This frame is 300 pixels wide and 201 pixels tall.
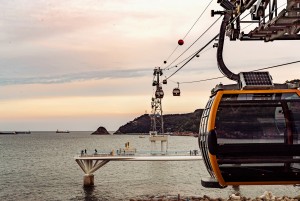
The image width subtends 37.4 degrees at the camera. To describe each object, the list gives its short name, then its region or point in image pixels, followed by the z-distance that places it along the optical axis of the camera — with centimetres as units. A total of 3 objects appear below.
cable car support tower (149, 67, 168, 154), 6612
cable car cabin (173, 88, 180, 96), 5208
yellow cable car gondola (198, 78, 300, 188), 1071
